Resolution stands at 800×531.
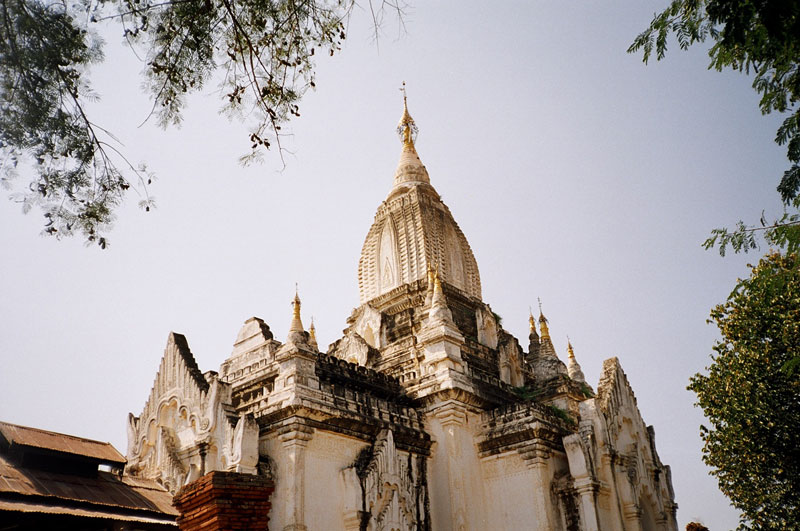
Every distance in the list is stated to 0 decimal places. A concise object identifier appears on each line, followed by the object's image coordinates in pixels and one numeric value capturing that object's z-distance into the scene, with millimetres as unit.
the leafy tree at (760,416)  19281
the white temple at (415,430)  15148
